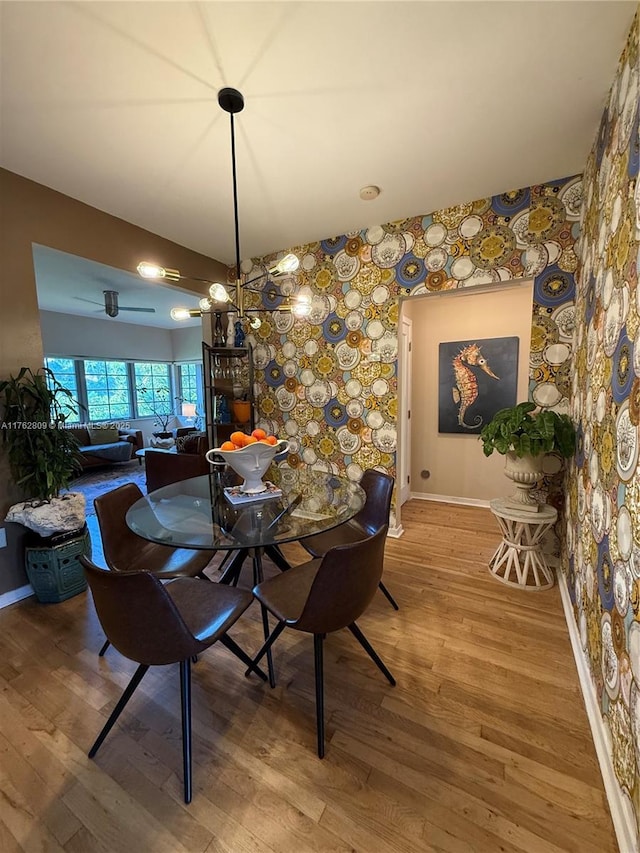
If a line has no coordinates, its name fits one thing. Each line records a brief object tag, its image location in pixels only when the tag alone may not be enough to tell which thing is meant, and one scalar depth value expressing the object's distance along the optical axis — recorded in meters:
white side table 2.30
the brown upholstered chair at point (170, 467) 3.28
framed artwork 3.76
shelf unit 3.67
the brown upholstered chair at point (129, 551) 1.78
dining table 1.51
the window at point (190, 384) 8.29
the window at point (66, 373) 6.36
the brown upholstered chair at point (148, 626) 1.11
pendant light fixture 1.67
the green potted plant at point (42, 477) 2.22
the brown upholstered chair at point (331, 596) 1.28
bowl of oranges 1.80
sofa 5.85
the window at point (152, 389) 7.74
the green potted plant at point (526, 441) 2.13
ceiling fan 4.92
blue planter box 2.26
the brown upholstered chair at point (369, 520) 2.06
